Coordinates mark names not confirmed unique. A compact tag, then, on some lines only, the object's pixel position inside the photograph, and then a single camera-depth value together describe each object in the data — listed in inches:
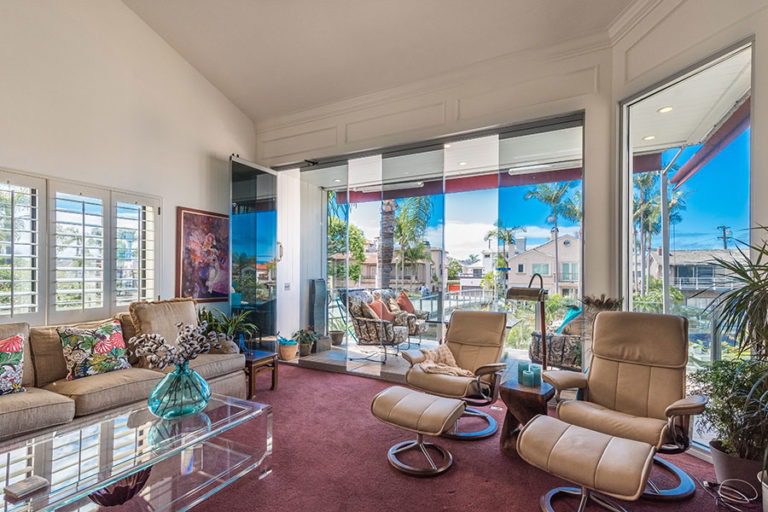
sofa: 97.0
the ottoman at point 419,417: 96.3
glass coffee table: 72.6
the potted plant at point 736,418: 82.7
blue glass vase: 97.5
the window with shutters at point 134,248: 152.0
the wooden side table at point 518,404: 104.3
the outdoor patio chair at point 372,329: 199.3
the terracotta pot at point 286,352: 218.5
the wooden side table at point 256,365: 156.9
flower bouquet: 97.7
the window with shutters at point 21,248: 120.3
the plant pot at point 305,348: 228.1
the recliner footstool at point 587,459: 69.9
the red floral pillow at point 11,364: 102.8
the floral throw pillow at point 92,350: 119.1
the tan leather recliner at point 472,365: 113.7
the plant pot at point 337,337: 237.9
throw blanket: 123.3
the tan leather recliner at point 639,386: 86.0
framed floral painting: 178.1
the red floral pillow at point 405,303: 201.8
